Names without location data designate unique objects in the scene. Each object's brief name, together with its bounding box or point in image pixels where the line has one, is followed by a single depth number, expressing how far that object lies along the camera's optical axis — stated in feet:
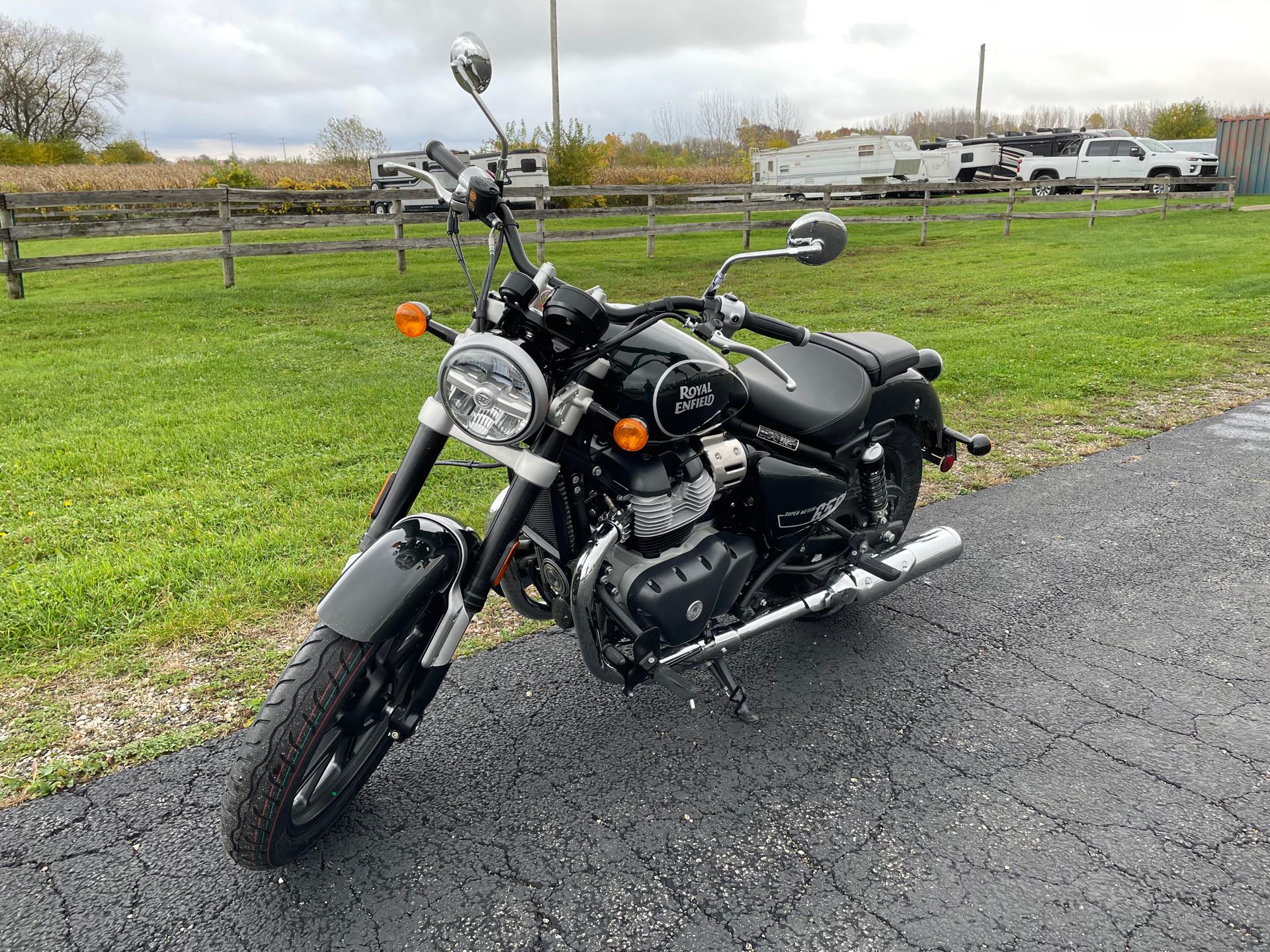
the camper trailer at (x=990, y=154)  106.42
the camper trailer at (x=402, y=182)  74.58
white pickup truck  93.25
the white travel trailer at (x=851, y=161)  104.01
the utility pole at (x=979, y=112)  147.64
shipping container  102.73
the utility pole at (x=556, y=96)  96.12
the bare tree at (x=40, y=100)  164.96
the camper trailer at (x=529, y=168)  90.17
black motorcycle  7.33
